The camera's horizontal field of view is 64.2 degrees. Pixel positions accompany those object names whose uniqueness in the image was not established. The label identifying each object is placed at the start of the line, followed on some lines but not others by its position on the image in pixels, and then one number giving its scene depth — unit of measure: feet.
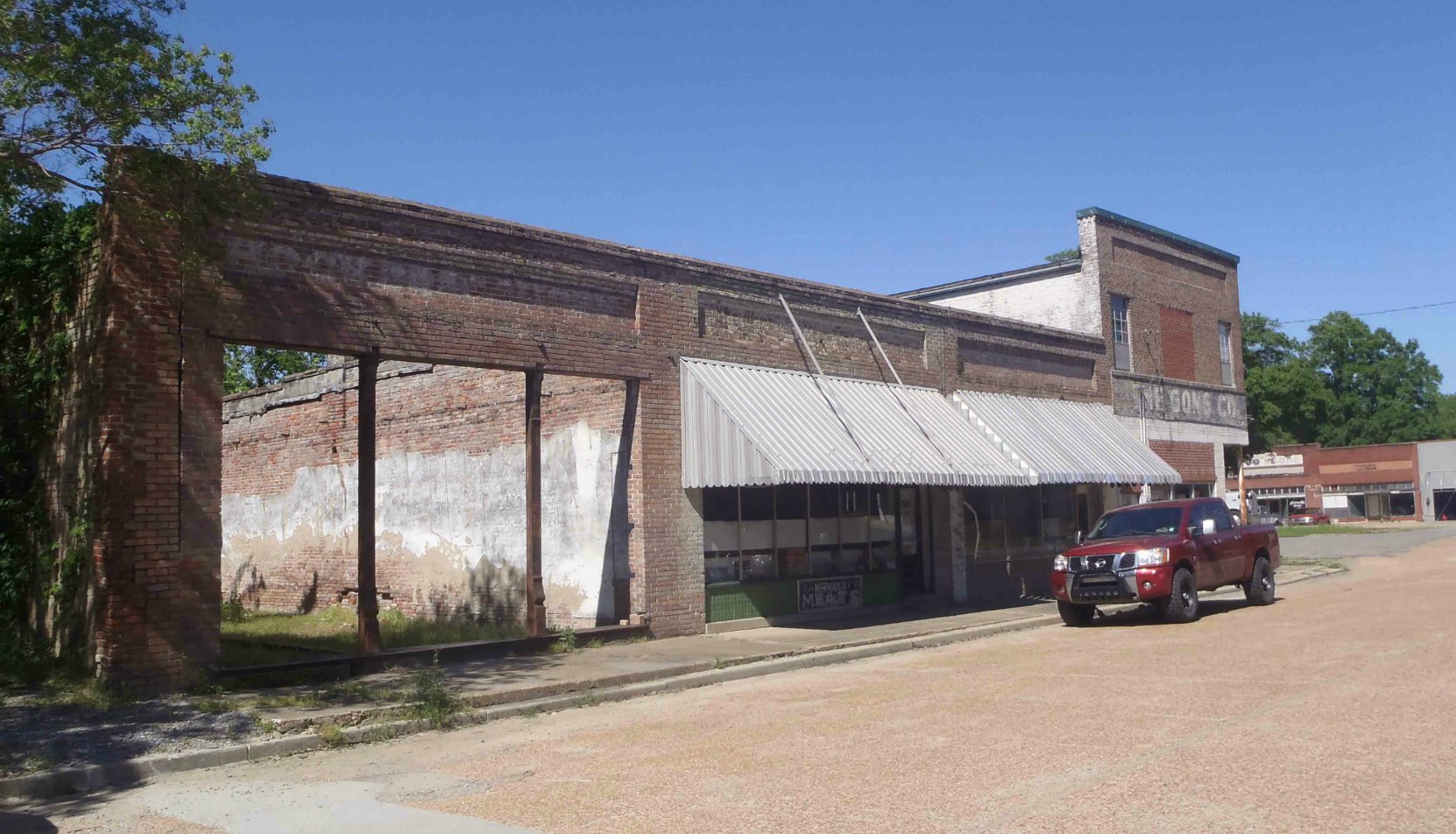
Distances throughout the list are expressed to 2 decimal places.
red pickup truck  55.26
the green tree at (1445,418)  329.93
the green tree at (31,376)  39.63
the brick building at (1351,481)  243.40
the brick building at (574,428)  37.83
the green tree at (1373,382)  314.76
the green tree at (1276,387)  248.11
